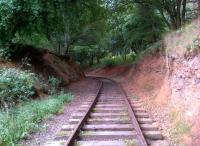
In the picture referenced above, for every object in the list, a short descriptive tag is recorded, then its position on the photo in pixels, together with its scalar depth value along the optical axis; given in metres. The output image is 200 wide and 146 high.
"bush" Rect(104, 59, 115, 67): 26.55
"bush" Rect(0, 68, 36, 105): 6.63
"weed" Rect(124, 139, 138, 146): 4.30
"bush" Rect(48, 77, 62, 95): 9.40
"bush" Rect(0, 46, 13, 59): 9.09
